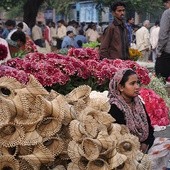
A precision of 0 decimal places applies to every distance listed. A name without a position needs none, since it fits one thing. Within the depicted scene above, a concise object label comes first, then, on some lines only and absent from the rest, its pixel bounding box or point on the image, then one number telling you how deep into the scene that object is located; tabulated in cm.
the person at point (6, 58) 683
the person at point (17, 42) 991
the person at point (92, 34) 2692
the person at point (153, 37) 2128
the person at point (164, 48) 966
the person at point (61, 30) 2877
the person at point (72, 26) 2725
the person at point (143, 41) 2103
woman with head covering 542
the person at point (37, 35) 2380
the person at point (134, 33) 2246
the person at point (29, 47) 1034
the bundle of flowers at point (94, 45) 1320
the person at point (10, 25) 1969
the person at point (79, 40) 2069
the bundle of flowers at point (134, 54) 1137
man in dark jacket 884
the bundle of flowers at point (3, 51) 647
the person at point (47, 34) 2664
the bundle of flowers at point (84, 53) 756
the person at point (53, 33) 2938
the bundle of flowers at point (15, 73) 630
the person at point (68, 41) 2031
